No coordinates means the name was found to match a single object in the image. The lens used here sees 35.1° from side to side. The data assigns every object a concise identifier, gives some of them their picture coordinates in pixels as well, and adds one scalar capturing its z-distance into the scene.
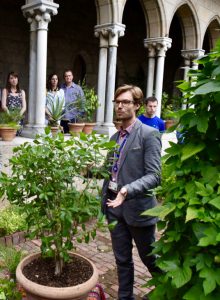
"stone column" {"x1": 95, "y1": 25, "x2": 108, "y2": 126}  7.96
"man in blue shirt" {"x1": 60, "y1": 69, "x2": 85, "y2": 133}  6.53
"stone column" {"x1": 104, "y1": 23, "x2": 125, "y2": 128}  7.74
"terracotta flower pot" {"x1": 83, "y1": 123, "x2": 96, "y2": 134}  7.30
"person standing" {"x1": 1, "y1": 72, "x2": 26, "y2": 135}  5.97
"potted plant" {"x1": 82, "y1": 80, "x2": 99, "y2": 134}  6.99
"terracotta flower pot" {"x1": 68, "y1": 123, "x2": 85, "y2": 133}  6.88
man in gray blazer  2.62
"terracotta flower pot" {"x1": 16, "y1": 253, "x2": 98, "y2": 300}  2.24
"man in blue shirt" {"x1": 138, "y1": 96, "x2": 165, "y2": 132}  5.10
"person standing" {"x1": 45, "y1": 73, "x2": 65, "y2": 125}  6.31
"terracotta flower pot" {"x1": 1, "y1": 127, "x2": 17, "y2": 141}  5.52
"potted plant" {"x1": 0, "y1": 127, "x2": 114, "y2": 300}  2.31
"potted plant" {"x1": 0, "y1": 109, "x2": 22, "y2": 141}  5.54
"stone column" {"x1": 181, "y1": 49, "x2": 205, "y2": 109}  10.80
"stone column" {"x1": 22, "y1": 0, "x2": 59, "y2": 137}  6.20
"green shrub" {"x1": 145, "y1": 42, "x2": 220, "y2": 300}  1.53
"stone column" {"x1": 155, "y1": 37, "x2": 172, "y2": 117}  9.27
